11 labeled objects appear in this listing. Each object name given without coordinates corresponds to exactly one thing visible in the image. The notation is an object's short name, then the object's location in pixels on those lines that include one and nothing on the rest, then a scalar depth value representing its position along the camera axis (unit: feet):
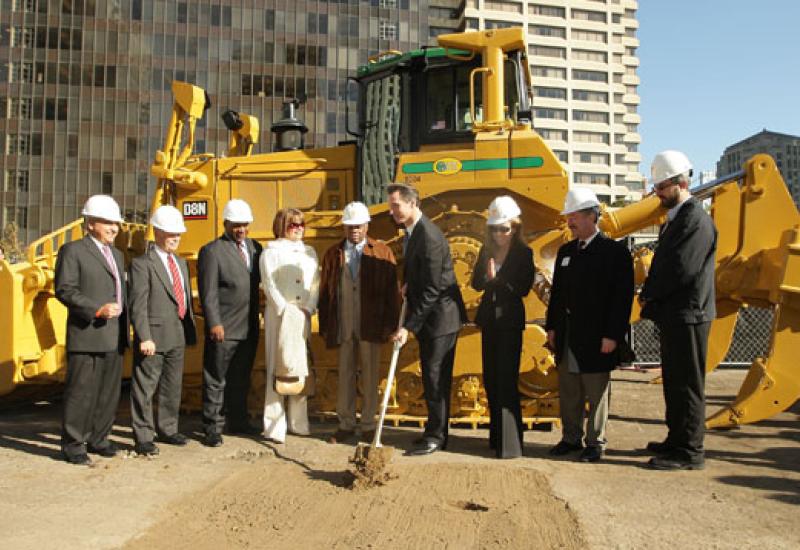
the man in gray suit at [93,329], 16.44
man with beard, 15.57
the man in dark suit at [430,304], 16.98
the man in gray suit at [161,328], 17.43
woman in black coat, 16.87
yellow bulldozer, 19.56
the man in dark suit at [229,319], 18.65
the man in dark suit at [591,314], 16.34
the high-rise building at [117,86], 159.33
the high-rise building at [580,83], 263.70
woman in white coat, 18.72
